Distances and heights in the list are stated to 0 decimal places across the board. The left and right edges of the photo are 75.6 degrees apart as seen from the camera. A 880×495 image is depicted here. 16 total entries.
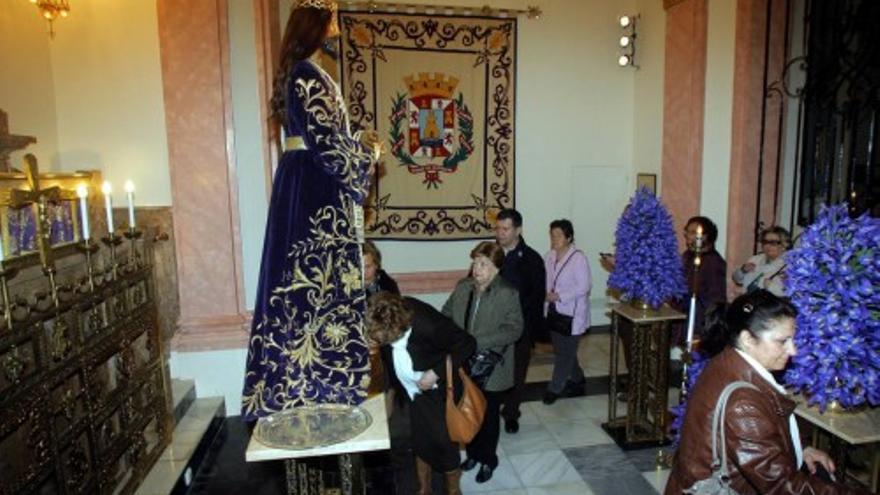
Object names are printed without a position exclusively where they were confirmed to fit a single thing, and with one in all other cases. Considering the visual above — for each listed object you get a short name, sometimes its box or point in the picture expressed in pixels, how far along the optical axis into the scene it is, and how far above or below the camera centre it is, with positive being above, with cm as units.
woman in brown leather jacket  185 -78
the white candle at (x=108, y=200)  271 -5
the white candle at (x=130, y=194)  294 -2
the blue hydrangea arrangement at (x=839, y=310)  221 -49
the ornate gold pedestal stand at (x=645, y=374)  392 -132
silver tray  201 -89
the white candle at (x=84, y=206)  243 -7
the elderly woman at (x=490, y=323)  347 -83
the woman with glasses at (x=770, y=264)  416 -61
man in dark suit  433 -71
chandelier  370 +121
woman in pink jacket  464 -91
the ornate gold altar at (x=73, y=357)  221 -76
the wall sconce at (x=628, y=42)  655 +168
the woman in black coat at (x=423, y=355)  275 -84
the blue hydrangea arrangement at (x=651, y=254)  387 -46
